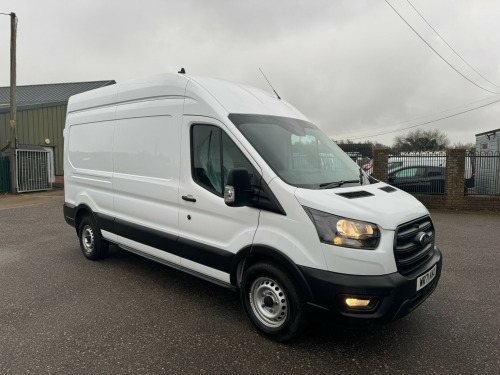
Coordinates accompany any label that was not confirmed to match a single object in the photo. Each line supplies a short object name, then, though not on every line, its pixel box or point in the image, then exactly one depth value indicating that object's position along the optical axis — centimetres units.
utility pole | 1588
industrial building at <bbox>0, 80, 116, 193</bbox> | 1995
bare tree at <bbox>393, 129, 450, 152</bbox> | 5766
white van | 285
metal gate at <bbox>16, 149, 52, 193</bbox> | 1641
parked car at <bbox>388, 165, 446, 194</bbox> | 1191
